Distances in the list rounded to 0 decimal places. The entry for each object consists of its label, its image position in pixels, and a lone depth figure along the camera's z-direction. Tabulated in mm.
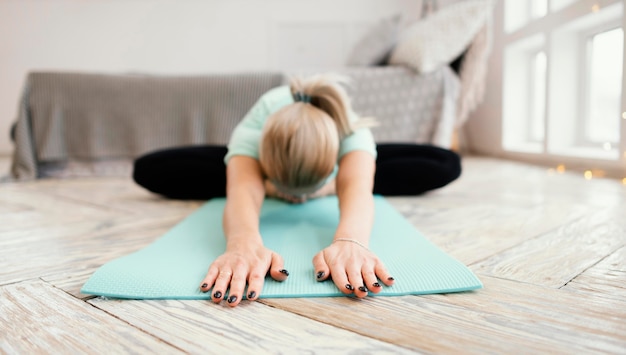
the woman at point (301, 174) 796
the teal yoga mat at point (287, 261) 763
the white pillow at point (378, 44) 2814
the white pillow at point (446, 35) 2428
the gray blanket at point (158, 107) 2502
